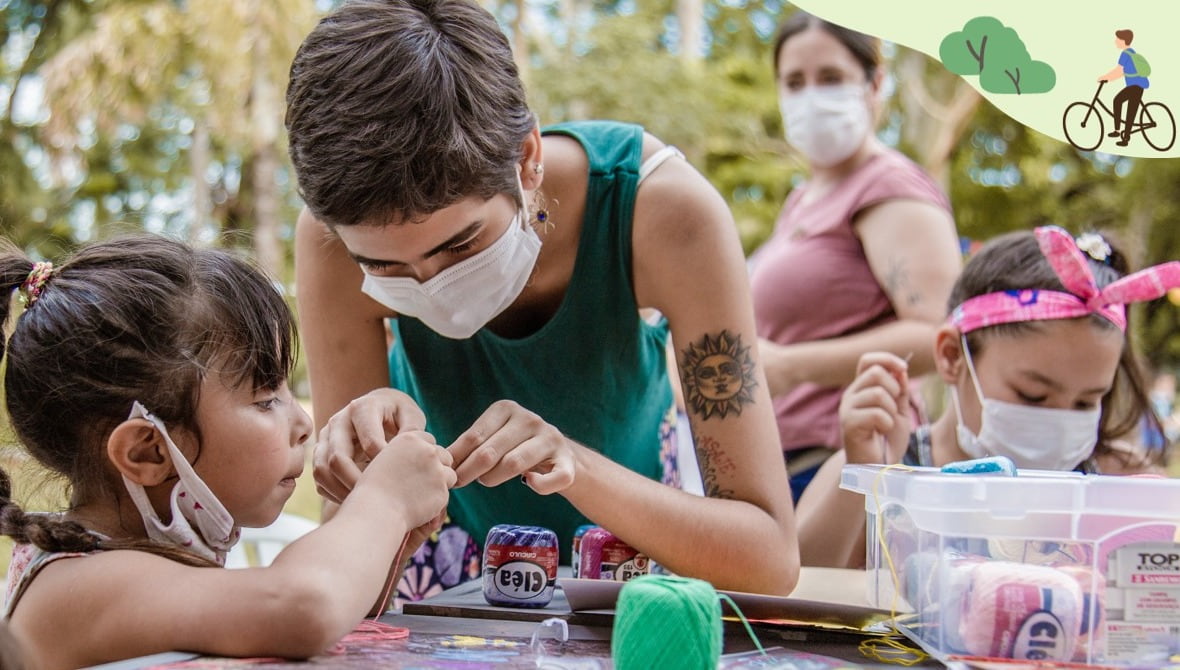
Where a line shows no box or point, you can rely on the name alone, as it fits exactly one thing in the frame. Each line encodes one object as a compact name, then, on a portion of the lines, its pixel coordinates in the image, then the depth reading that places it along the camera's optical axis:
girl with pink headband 2.30
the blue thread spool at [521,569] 1.65
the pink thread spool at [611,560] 1.83
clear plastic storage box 1.20
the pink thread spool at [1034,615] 1.20
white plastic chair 2.80
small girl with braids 1.33
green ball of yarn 1.13
